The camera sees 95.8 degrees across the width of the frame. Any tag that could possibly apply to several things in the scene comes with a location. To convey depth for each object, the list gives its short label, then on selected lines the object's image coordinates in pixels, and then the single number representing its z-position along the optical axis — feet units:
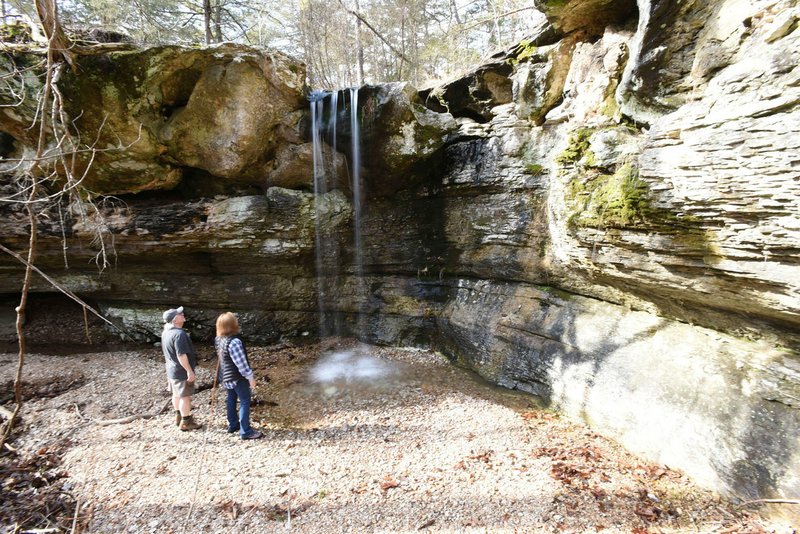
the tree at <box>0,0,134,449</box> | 10.15
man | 17.80
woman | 17.01
